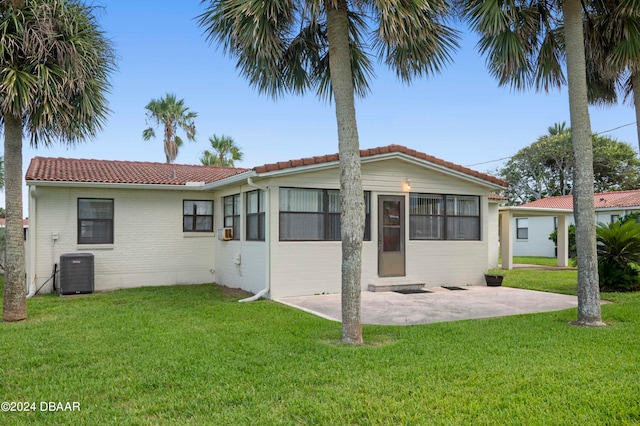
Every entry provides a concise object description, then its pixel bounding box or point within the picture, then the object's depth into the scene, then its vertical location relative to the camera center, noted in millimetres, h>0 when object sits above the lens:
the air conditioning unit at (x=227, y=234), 12391 -54
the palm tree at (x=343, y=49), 6148 +2832
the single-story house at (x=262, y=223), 10531 +225
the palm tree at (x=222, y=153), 27578 +4760
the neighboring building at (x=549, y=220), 23047 +652
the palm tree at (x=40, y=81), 7219 +2495
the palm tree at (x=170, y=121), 24703 +5995
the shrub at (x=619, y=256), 11070 -615
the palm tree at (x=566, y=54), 7223 +3132
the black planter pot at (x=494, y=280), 12219 -1297
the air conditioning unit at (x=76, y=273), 11047 -990
